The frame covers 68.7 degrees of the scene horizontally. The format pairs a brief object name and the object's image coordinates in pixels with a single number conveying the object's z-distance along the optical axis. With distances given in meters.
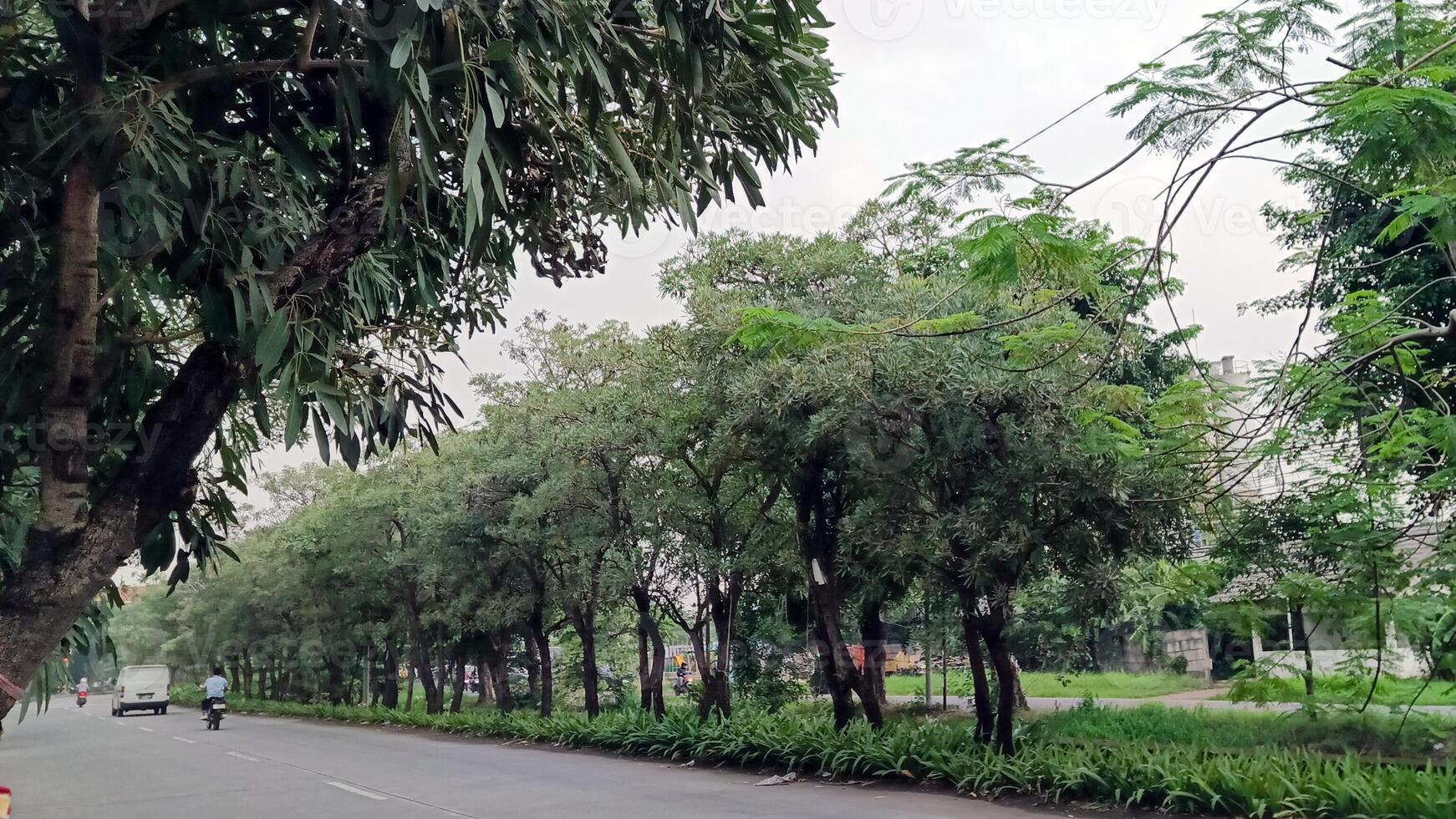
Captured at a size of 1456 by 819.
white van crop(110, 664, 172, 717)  39.16
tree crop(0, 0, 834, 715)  4.24
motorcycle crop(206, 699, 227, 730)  27.75
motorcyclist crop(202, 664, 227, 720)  28.08
